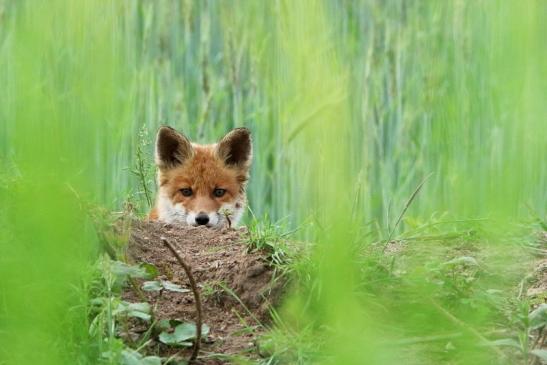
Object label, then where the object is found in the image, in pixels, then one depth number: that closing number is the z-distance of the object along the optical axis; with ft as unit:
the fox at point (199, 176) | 37.55
